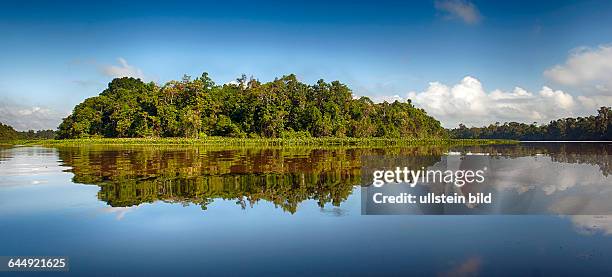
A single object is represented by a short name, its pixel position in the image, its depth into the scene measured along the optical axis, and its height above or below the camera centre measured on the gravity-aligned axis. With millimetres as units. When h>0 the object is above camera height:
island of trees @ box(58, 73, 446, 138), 78062 +5674
